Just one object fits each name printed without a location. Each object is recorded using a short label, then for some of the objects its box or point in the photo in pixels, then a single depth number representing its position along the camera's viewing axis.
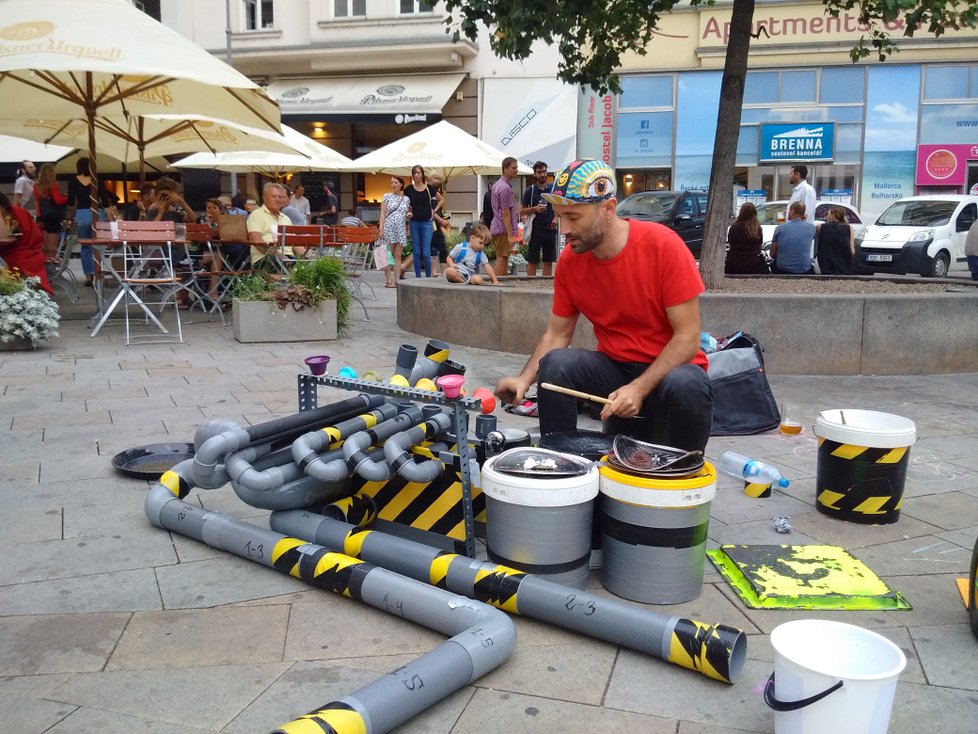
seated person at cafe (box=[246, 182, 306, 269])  9.88
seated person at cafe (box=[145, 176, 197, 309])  11.38
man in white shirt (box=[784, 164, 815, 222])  11.31
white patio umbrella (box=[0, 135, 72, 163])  13.44
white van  15.39
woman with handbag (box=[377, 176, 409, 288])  13.95
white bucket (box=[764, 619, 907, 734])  1.99
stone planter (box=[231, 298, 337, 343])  8.46
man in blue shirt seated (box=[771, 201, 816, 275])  10.55
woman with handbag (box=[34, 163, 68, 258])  12.83
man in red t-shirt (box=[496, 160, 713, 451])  3.38
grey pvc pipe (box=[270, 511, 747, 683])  2.50
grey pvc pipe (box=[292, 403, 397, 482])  3.14
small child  9.63
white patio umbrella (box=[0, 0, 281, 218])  6.65
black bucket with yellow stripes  3.71
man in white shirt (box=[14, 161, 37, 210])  13.88
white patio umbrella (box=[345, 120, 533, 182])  14.60
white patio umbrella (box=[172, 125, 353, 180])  12.91
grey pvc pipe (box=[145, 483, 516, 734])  2.16
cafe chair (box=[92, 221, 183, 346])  8.25
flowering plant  7.60
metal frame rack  3.14
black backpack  5.44
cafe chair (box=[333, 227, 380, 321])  10.92
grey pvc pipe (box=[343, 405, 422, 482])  3.15
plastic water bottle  4.21
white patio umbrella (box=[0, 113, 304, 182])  10.00
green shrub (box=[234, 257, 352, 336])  8.52
